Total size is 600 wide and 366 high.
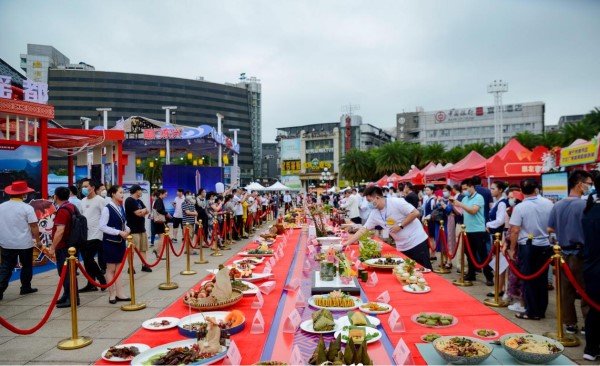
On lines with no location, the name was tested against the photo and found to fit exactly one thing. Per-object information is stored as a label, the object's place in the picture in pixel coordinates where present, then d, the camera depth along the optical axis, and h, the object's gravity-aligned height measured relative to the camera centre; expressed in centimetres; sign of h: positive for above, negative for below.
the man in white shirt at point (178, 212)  1259 -86
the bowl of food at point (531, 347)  235 -103
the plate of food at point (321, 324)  280 -102
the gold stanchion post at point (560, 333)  421 -163
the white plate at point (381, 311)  323 -105
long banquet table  261 -111
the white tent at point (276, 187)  2718 -22
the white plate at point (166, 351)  239 -109
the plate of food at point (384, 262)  486 -101
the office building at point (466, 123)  7250 +1124
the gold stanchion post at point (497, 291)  559 -164
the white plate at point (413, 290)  394 -108
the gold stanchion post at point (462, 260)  695 -140
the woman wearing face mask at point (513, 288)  563 -157
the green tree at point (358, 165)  5219 +235
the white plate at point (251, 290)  405 -110
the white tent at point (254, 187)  2528 -18
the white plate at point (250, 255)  616 -111
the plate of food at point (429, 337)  273 -108
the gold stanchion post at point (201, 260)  927 -186
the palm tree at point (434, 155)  4359 +300
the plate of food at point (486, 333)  280 -109
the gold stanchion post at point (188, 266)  843 -175
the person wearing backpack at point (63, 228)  595 -62
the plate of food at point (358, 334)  255 -101
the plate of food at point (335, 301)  337 -103
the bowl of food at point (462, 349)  232 -102
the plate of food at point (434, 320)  301 -107
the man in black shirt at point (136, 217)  771 -62
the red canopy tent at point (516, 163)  1254 +58
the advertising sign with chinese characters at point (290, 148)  8031 +724
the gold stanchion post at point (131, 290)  565 -156
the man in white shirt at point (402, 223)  570 -59
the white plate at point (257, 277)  463 -110
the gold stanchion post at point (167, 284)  710 -181
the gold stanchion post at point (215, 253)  1077 -194
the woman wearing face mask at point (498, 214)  666 -56
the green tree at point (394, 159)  4391 +269
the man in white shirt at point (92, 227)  673 -70
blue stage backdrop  1606 +26
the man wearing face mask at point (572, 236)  439 -63
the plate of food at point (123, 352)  258 -112
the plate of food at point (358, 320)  287 -102
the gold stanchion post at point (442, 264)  840 -178
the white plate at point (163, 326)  314 -112
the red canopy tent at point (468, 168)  1343 +48
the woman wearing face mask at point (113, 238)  600 -79
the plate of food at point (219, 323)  295 -108
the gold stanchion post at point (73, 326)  432 -156
